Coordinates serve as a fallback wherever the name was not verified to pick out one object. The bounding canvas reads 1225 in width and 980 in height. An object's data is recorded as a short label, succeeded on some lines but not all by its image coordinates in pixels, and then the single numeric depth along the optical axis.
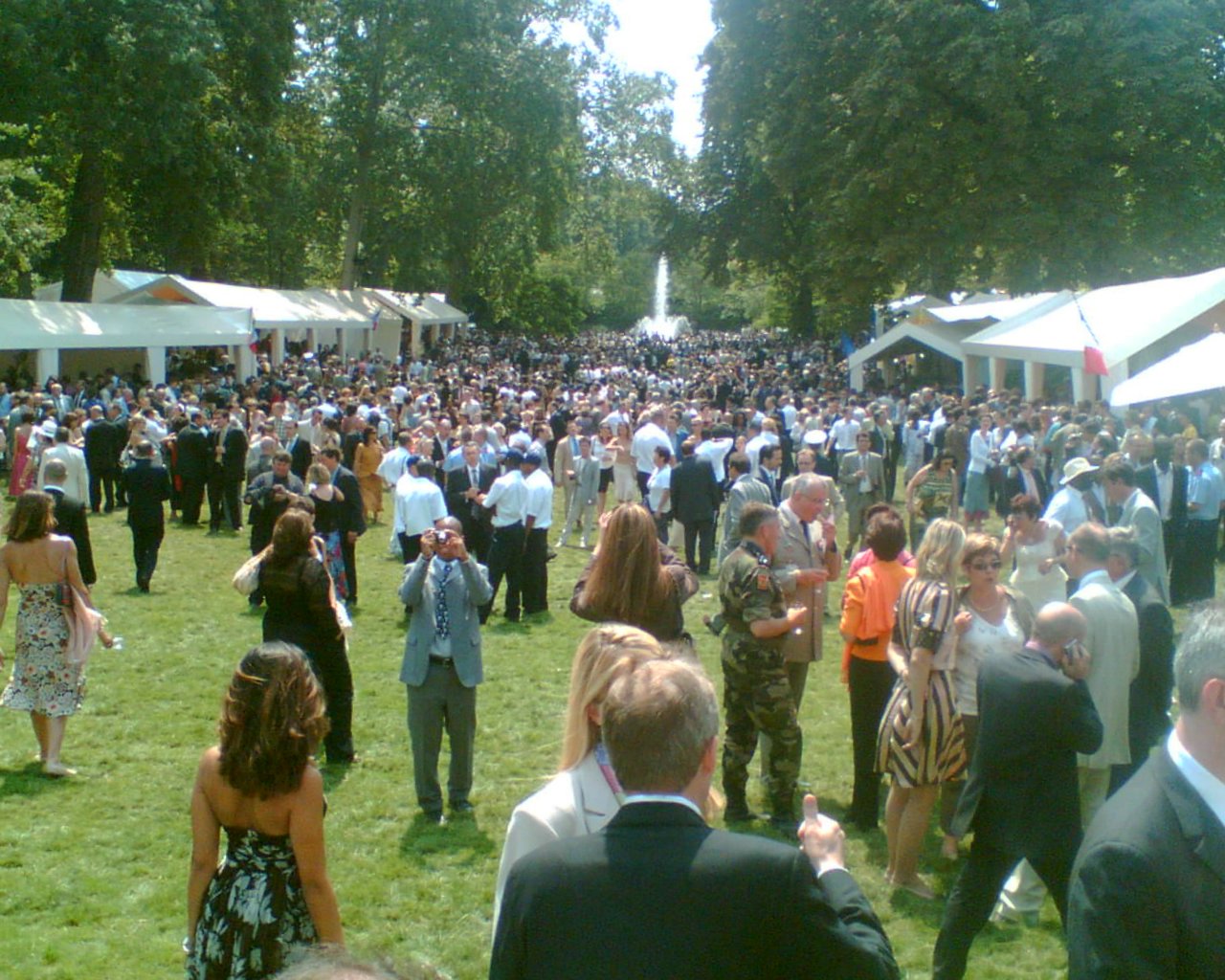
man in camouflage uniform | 5.84
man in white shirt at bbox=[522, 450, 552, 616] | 11.38
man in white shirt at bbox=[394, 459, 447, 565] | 11.30
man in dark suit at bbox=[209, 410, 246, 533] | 16.47
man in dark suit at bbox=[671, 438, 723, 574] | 13.02
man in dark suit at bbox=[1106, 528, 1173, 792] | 5.41
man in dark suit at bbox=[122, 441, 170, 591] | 12.25
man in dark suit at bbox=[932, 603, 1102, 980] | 4.44
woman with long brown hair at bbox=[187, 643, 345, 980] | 3.60
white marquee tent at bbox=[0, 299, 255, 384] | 23.16
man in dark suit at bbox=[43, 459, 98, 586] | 10.34
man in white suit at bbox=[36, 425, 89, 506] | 13.13
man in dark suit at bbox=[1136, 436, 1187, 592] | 11.63
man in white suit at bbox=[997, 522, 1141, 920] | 5.28
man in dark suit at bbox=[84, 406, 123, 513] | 17.09
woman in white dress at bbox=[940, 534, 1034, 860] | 5.48
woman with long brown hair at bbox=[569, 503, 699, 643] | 5.13
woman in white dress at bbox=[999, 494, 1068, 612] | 7.95
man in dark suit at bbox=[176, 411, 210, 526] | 16.72
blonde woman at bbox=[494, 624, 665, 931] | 2.93
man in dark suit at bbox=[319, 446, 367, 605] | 11.02
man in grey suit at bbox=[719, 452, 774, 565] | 9.25
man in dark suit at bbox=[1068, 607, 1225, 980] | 2.27
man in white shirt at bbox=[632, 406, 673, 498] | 15.44
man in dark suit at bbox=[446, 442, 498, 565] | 12.77
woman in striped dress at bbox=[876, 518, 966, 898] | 5.39
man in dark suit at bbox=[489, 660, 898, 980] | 2.10
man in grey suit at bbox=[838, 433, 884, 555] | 13.92
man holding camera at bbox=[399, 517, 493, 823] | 6.49
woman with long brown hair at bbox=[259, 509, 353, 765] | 6.94
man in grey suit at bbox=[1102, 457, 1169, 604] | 8.34
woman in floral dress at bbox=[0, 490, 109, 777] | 6.95
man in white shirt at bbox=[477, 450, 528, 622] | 11.20
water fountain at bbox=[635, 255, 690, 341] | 99.81
